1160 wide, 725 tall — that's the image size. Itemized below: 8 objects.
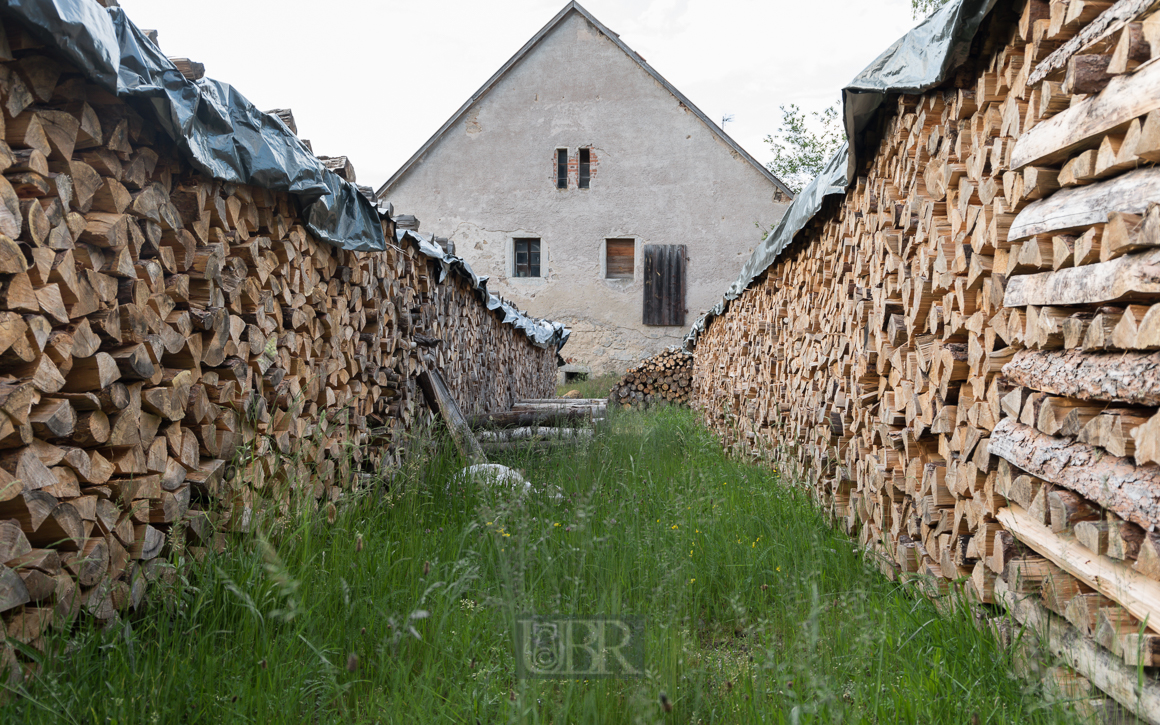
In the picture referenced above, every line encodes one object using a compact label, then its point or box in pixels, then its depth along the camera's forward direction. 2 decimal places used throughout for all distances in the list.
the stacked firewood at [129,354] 1.47
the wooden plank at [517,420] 5.22
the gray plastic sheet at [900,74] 1.93
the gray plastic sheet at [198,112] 1.44
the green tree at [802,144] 20.09
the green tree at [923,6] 12.03
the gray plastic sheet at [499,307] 4.83
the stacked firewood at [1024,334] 1.30
